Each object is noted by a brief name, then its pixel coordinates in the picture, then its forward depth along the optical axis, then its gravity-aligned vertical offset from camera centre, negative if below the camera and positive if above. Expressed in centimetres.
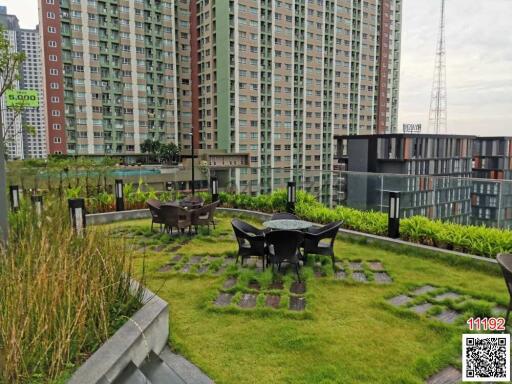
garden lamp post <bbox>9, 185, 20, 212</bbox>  901 -95
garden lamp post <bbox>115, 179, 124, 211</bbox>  1047 -111
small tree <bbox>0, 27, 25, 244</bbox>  821 +200
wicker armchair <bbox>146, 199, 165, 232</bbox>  800 -121
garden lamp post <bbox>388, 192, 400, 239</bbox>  730 -114
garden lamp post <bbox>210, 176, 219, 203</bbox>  1131 -92
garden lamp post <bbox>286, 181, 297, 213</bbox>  961 -100
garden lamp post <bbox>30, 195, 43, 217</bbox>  536 -76
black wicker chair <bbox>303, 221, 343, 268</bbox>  581 -129
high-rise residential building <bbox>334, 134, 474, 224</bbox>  5103 +47
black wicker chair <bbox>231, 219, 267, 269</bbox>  567 -134
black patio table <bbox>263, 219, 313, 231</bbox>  591 -110
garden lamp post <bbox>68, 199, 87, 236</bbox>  547 -81
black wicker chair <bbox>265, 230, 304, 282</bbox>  525 -123
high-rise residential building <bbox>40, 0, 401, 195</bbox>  5016 +1246
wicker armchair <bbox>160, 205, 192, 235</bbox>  782 -126
